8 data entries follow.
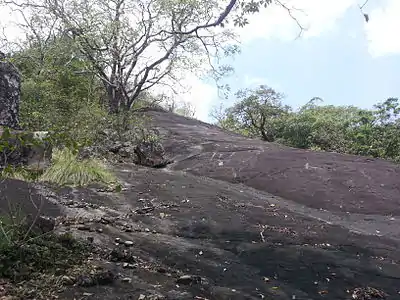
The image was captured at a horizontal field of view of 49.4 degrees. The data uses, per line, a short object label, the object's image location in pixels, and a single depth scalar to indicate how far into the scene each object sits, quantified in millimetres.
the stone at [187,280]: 3910
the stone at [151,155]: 12914
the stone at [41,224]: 4099
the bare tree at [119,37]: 14430
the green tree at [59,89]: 11695
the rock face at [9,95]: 8164
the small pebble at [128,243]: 4871
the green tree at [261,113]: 20656
